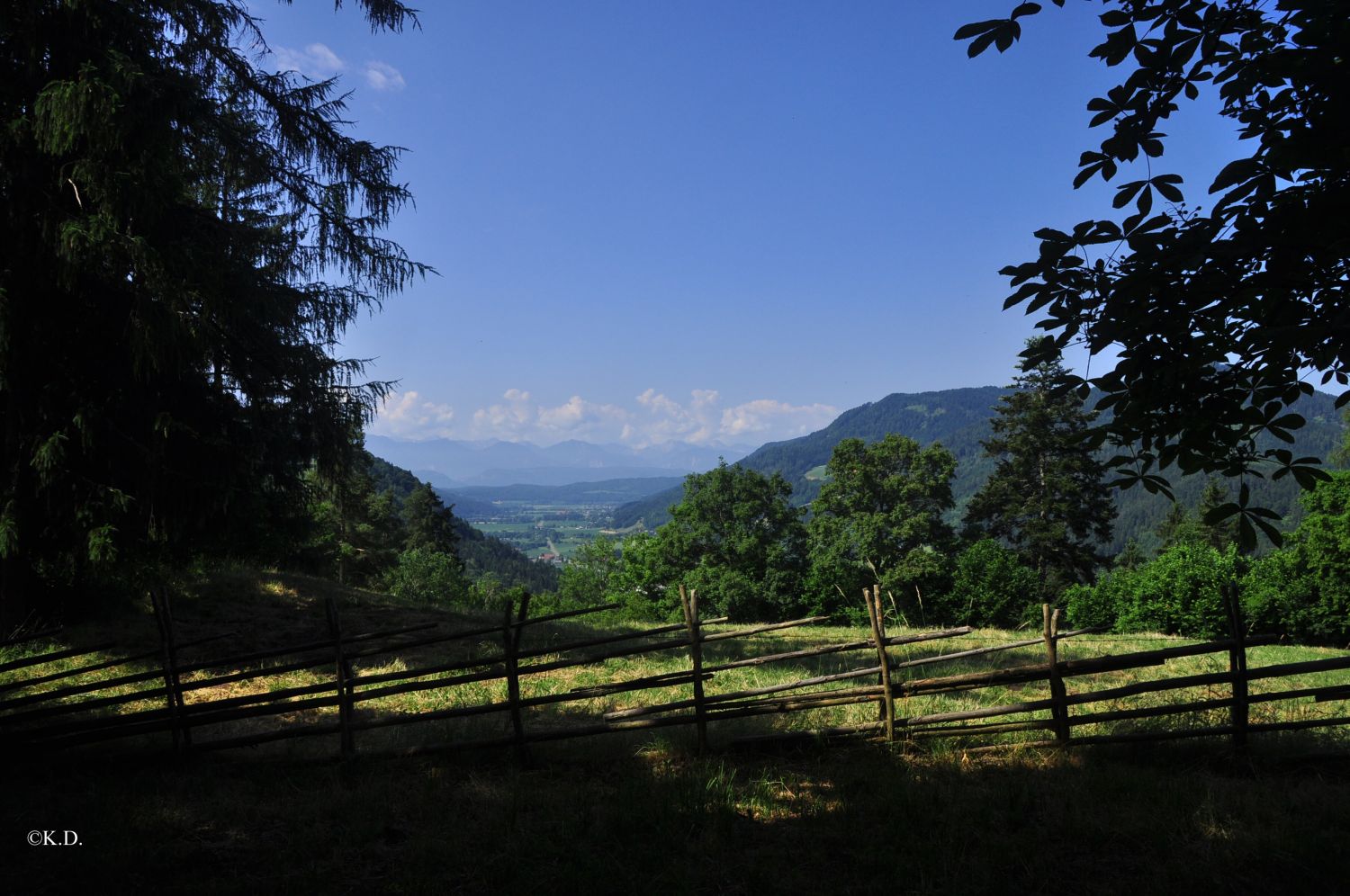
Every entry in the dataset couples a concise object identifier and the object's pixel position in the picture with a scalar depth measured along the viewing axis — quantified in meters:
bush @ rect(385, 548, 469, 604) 38.44
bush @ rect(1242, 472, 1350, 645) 18.44
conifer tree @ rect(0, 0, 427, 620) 7.93
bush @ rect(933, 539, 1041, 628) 25.20
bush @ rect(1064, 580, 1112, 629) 21.83
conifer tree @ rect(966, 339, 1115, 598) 33.59
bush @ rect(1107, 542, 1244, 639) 18.48
